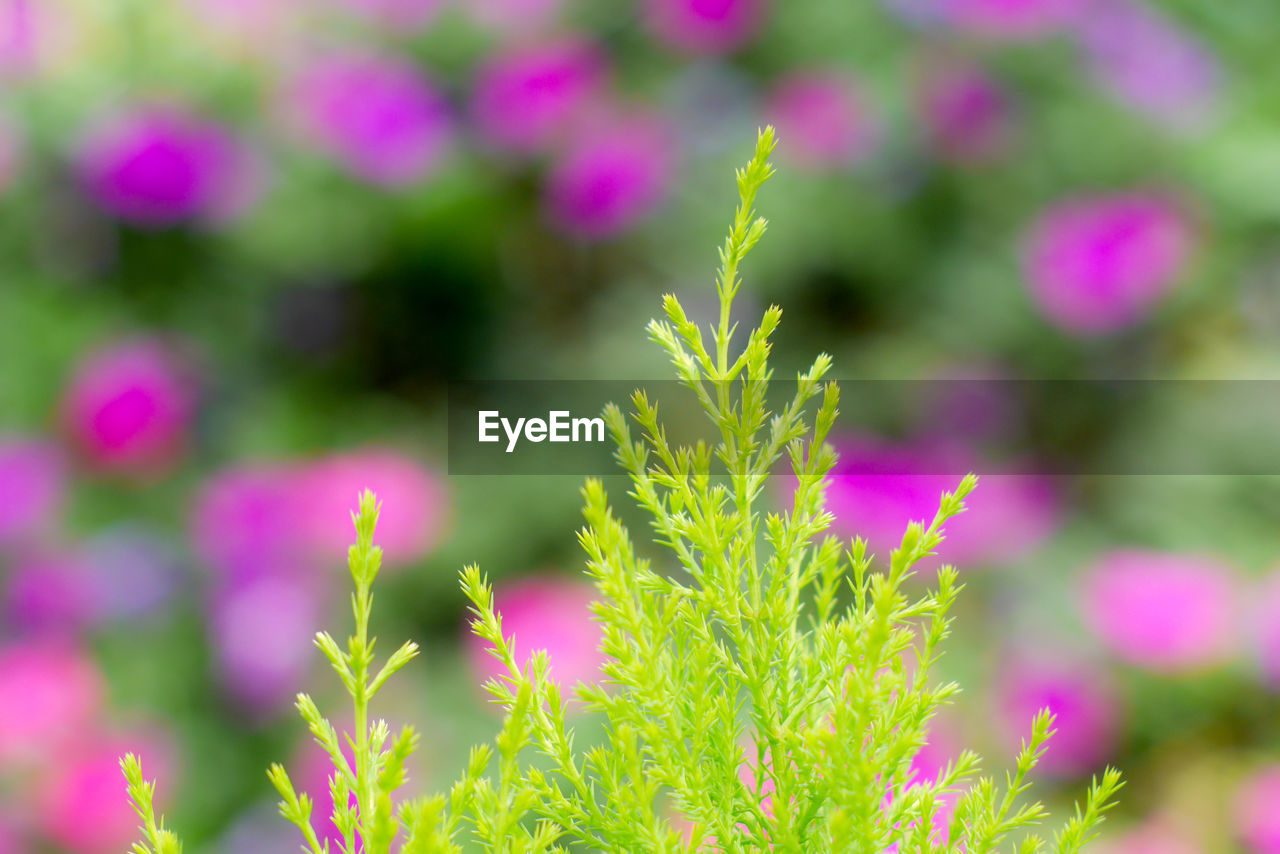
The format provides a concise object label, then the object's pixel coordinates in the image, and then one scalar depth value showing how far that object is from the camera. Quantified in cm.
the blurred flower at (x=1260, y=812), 119
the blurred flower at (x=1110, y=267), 129
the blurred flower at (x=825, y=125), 131
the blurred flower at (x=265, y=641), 125
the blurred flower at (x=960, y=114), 132
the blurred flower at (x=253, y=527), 126
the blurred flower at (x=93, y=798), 121
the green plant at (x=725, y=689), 51
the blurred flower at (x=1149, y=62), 133
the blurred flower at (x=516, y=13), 136
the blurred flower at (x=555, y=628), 121
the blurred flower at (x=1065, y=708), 121
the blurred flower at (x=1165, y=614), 122
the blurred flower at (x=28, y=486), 127
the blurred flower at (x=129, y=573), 127
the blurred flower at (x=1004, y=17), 132
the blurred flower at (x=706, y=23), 133
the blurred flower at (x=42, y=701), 123
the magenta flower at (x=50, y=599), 126
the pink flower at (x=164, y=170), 132
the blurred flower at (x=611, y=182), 131
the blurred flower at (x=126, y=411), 129
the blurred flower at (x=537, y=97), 132
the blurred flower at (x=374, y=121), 133
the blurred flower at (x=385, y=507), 126
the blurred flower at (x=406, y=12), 137
